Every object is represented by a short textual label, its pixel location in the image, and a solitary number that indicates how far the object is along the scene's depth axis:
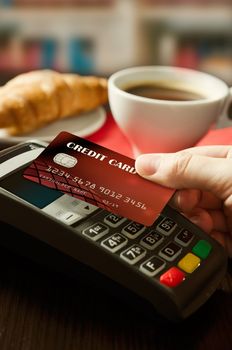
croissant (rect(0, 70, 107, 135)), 0.63
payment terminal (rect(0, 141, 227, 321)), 0.41
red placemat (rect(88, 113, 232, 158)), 0.63
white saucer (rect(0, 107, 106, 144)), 0.62
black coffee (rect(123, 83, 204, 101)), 0.61
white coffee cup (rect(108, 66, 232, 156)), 0.56
